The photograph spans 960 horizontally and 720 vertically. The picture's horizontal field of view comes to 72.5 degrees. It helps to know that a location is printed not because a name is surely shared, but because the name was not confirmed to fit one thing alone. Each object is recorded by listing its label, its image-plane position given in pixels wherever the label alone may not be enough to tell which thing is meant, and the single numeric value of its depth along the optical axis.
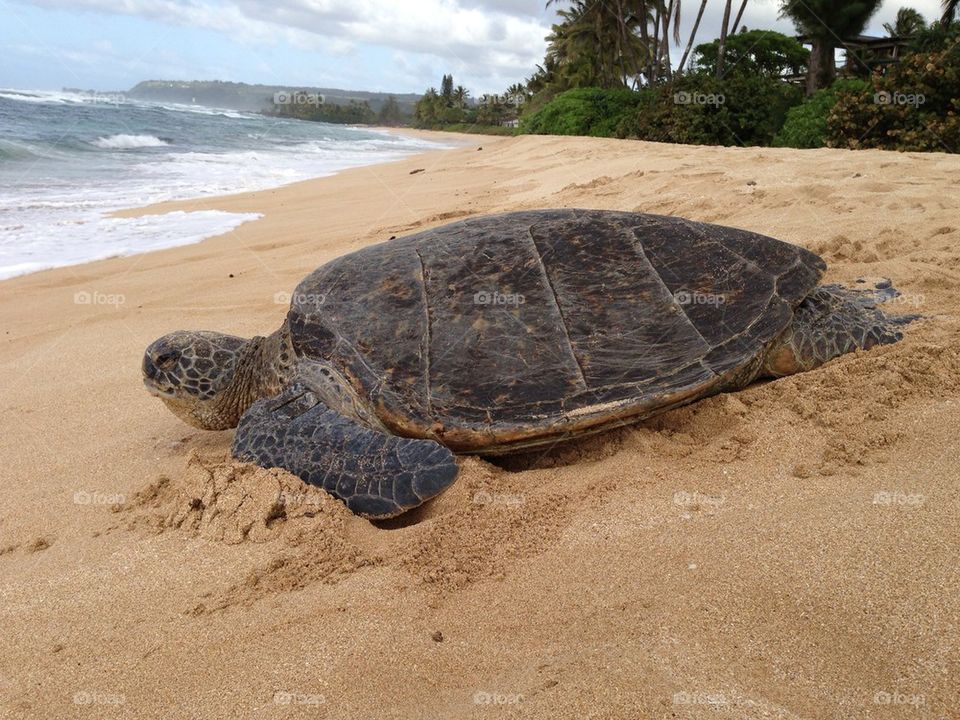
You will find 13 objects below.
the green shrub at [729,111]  16.34
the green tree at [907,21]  33.19
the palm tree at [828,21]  23.69
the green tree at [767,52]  32.69
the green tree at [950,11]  22.75
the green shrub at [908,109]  11.08
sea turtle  2.60
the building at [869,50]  25.47
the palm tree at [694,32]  26.01
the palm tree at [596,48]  38.50
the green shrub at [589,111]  22.77
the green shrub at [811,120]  13.35
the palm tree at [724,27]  22.08
